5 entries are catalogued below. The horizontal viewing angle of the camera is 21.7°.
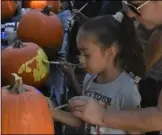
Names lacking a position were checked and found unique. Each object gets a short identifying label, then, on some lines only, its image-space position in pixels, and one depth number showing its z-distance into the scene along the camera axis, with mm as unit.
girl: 1736
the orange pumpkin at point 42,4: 3398
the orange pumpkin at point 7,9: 2949
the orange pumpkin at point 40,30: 2502
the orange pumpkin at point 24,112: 1203
